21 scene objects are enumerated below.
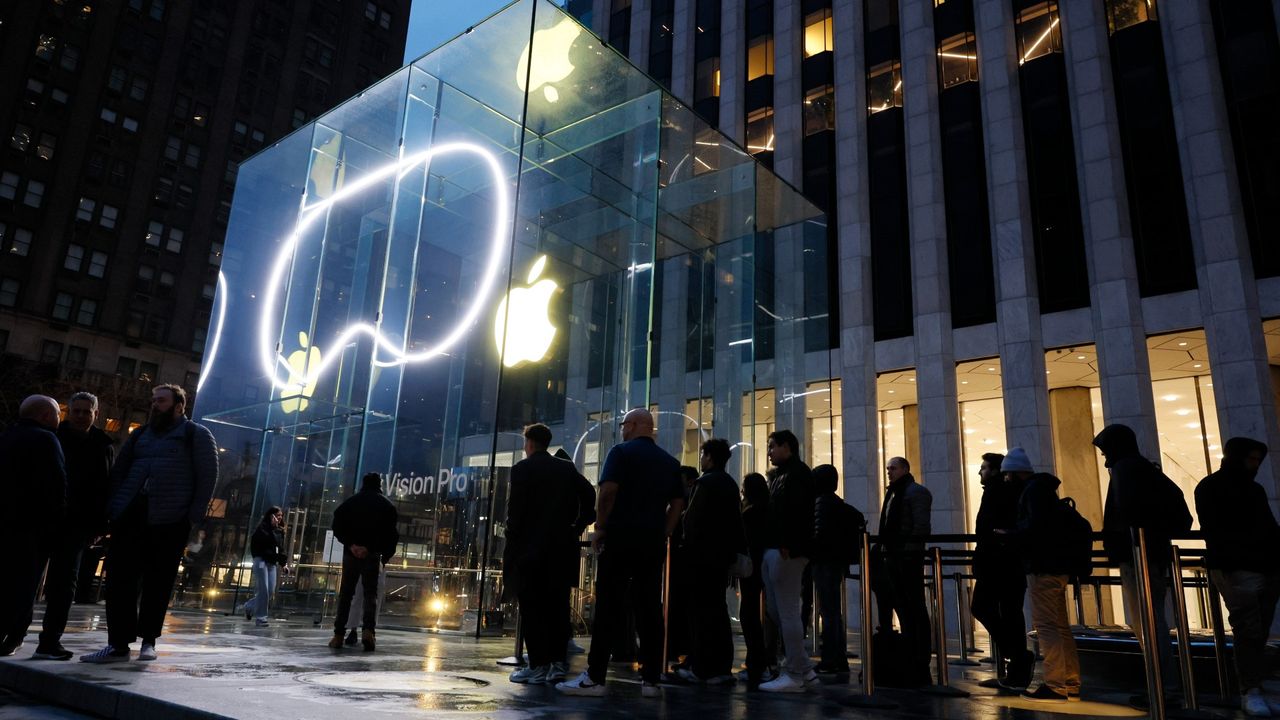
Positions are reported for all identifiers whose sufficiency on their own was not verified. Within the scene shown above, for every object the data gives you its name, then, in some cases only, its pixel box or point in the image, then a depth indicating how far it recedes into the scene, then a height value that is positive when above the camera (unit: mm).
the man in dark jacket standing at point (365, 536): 7398 +153
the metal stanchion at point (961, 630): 8323 -593
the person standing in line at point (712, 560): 5578 +34
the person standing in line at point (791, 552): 5637 +106
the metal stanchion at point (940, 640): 5621 -492
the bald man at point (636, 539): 4844 +138
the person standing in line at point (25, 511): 4973 +184
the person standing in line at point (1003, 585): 5965 -76
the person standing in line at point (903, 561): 6711 +84
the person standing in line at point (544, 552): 5125 +38
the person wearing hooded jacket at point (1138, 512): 5121 +431
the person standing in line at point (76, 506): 5125 +247
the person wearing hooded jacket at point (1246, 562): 5031 +135
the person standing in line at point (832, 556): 6543 +106
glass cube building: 9625 +3648
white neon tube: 10031 +3841
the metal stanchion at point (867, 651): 4633 -505
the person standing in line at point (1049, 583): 5543 -45
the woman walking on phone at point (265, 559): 9836 -123
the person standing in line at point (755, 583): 5551 -138
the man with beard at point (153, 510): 5234 +230
